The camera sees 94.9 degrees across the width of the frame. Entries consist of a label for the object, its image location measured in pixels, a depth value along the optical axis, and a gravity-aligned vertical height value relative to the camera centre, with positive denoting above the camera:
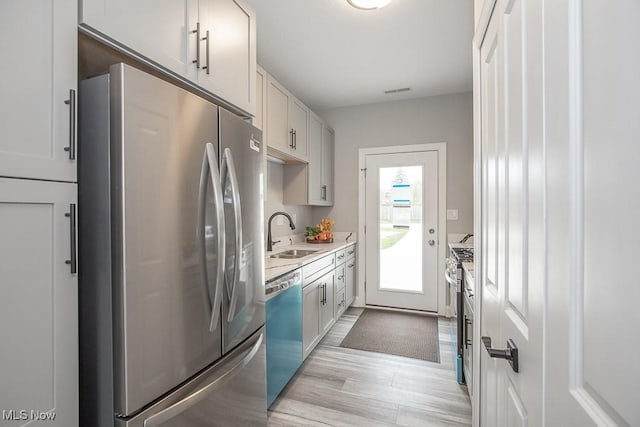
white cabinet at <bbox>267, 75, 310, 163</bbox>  2.52 +0.84
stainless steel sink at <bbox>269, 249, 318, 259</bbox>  2.90 -0.43
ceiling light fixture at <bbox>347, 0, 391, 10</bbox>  1.94 +1.38
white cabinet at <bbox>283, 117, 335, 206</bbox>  3.41 +0.44
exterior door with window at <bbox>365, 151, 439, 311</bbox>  3.75 -0.25
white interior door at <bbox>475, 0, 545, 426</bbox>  0.64 -0.01
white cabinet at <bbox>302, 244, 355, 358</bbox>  2.47 -0.83
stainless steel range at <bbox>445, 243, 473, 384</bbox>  2.13 -0.63
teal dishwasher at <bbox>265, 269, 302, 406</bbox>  1.86 -0.83
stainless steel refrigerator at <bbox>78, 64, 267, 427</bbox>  0.88 -0.14
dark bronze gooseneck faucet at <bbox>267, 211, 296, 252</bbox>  3.03 -0.27
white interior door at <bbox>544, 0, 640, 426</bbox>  0.35 +0.00
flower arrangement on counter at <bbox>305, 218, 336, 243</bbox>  3.75 -0.28
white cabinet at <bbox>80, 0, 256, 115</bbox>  0.94 +0.70
